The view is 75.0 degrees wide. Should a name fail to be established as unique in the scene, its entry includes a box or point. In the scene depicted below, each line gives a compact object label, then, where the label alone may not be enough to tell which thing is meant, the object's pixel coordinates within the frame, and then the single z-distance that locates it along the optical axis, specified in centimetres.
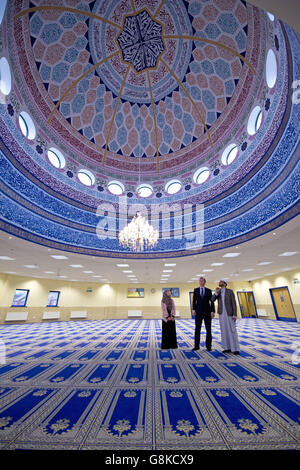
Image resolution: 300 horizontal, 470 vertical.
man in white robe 363
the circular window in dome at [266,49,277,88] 644
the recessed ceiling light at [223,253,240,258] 798
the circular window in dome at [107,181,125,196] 1111
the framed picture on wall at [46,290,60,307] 1285
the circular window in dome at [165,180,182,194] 1117
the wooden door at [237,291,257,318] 1490
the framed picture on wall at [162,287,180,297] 1488
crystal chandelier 679
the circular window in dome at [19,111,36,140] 790
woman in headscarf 405
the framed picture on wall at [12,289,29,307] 1122
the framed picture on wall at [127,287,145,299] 1481
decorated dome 644
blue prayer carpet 138
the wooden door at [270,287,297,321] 1111
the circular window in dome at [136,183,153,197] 1150
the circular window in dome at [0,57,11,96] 678
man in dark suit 383
